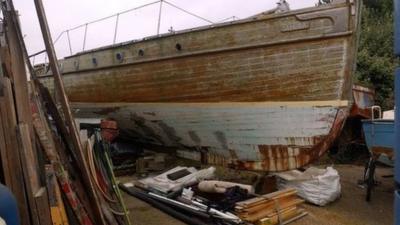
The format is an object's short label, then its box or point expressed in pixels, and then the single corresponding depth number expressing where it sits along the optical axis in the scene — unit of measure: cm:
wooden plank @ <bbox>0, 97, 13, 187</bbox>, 281
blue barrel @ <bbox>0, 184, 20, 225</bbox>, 206
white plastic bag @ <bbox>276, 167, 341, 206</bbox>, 585
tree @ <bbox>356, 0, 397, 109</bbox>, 1159
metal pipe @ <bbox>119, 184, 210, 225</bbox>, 486
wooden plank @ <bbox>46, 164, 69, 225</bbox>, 296
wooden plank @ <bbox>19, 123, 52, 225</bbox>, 280
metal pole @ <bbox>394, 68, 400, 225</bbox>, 118
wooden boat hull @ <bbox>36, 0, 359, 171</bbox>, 585
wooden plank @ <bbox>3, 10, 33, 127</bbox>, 299
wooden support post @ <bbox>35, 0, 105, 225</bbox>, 325
